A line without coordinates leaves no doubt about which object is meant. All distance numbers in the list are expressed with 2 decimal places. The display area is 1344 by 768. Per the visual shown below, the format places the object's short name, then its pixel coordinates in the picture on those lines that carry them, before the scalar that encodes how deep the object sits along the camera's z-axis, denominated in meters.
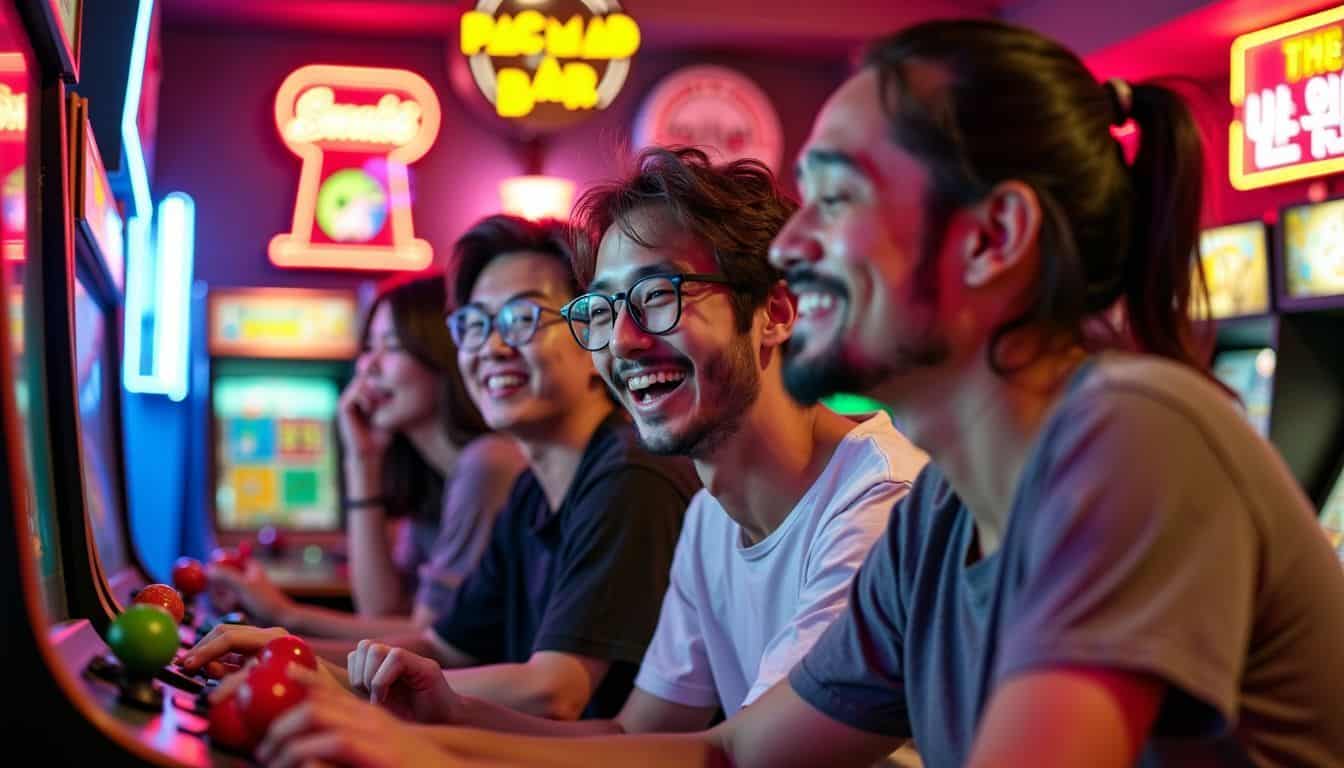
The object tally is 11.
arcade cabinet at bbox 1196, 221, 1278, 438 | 4.88
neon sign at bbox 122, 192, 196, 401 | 5.30
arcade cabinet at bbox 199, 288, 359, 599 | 6.00
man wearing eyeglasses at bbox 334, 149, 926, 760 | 2.13
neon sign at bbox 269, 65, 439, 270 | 7.18
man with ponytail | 1.07
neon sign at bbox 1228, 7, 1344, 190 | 5.25
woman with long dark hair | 4.35
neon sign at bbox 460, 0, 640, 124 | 6.78
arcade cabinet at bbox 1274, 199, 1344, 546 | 4.71
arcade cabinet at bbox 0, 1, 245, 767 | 1.05
